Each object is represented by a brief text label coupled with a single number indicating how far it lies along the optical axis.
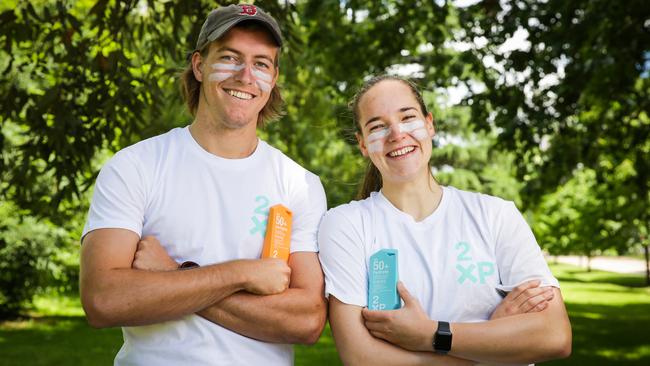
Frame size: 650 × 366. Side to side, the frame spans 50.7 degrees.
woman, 2.71
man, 2.62
